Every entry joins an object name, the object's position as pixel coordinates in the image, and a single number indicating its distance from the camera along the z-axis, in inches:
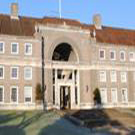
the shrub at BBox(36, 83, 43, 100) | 1075.8
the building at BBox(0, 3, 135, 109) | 1078.3
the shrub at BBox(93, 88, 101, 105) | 1196.0
